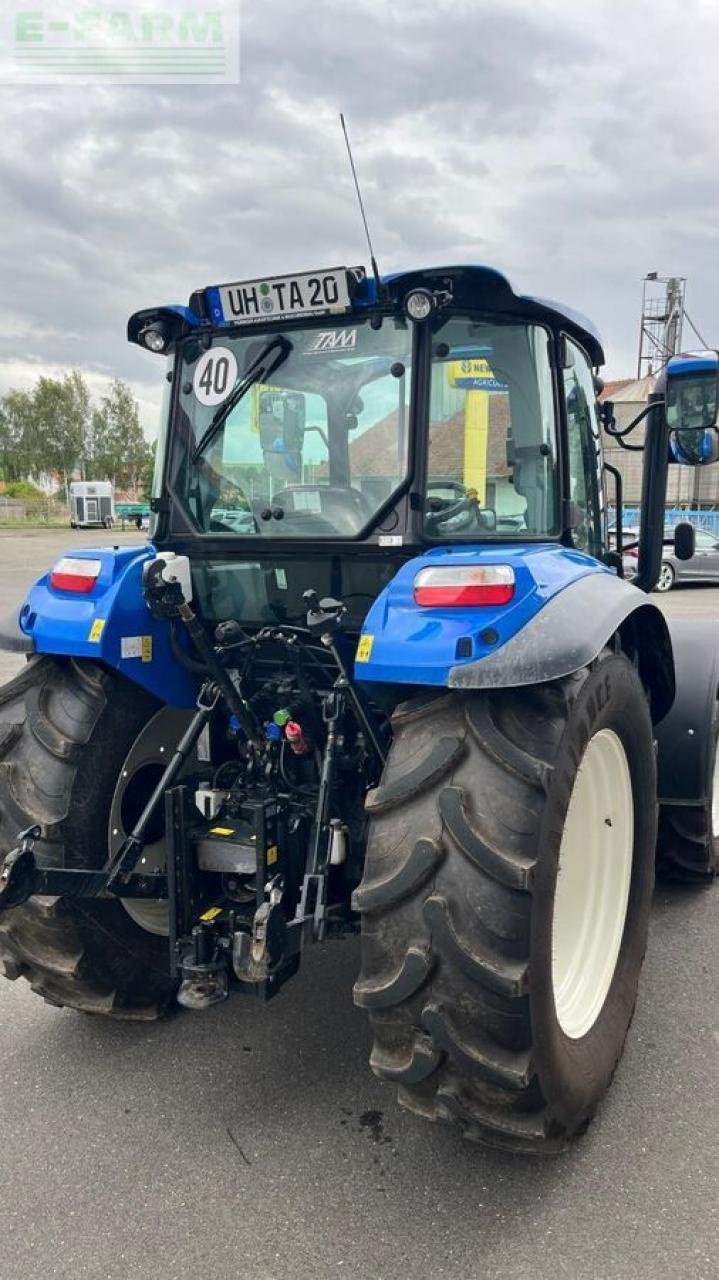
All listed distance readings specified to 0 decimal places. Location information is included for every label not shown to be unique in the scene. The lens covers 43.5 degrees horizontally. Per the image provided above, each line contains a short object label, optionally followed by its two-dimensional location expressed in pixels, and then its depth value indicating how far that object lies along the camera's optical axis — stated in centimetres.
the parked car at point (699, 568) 1797
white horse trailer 4659
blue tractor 208
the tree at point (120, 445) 7000
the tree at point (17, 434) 6975
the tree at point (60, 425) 7000
